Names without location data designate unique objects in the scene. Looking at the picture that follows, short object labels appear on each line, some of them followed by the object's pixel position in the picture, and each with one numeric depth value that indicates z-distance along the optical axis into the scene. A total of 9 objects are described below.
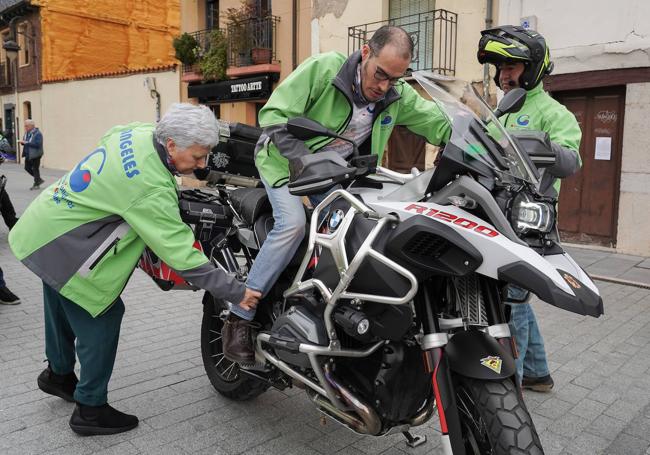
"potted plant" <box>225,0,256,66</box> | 15.02
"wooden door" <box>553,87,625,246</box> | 8.57
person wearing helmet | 2.96
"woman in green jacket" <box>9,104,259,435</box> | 2.72
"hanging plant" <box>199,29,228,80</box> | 15.92
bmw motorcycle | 1.94
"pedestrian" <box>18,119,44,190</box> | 15.81
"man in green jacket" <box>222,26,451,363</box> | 2.72
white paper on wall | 8.62
